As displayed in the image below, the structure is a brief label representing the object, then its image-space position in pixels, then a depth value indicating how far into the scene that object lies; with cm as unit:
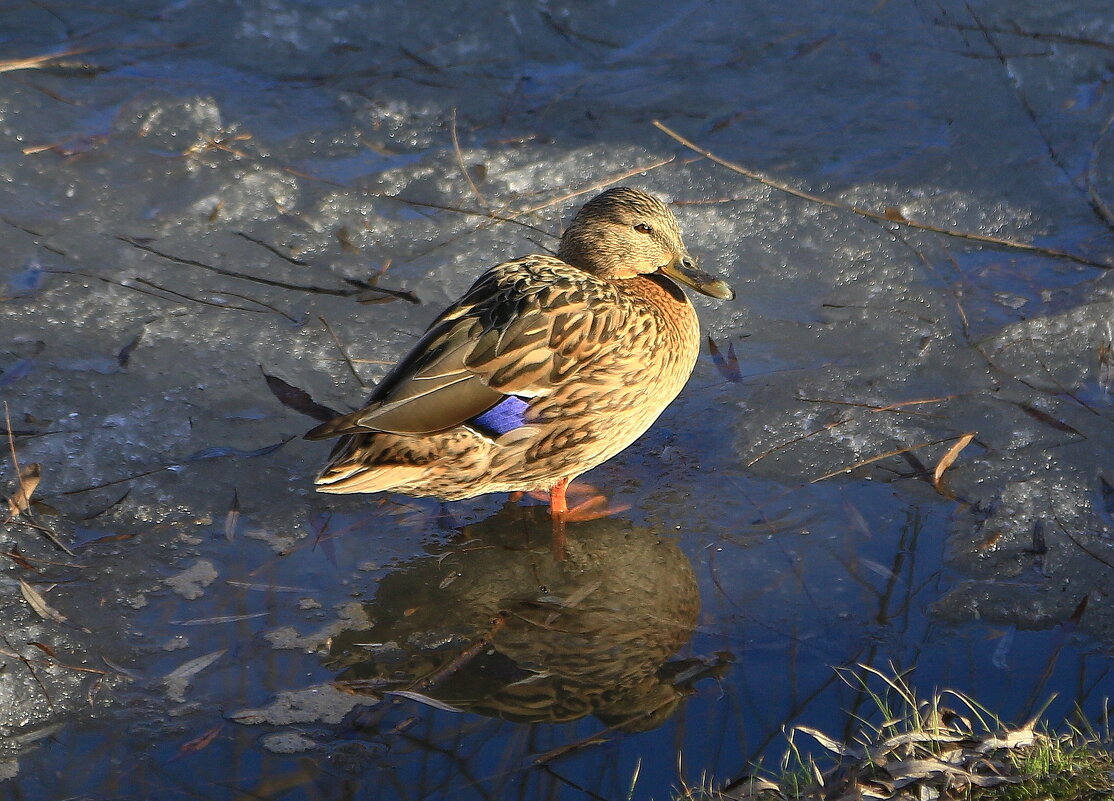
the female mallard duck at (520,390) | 727
